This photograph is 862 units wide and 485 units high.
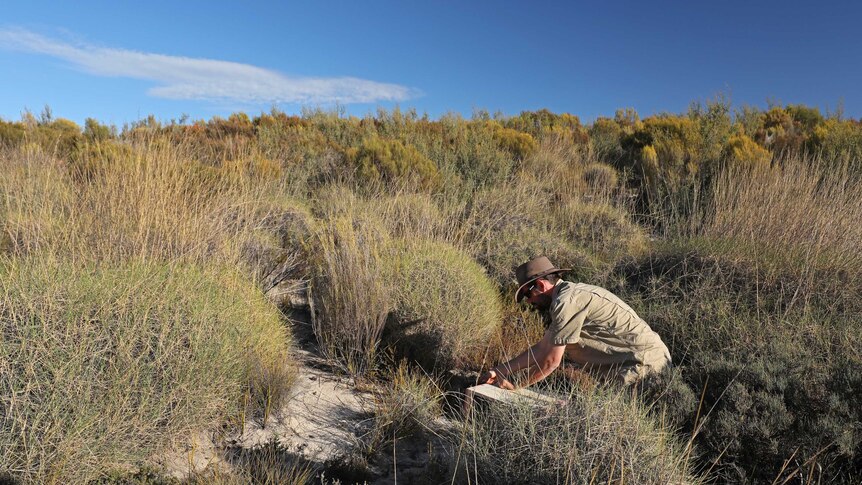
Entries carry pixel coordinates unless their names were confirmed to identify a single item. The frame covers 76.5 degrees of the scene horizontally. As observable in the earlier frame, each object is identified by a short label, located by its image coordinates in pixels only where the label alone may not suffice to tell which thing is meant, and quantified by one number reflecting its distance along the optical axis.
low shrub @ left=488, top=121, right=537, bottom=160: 12.26
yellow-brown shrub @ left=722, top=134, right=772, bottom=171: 9.57
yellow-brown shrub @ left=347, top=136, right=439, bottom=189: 9.55
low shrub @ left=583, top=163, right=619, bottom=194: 10.22
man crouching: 3.80
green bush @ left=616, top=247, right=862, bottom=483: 3.33
